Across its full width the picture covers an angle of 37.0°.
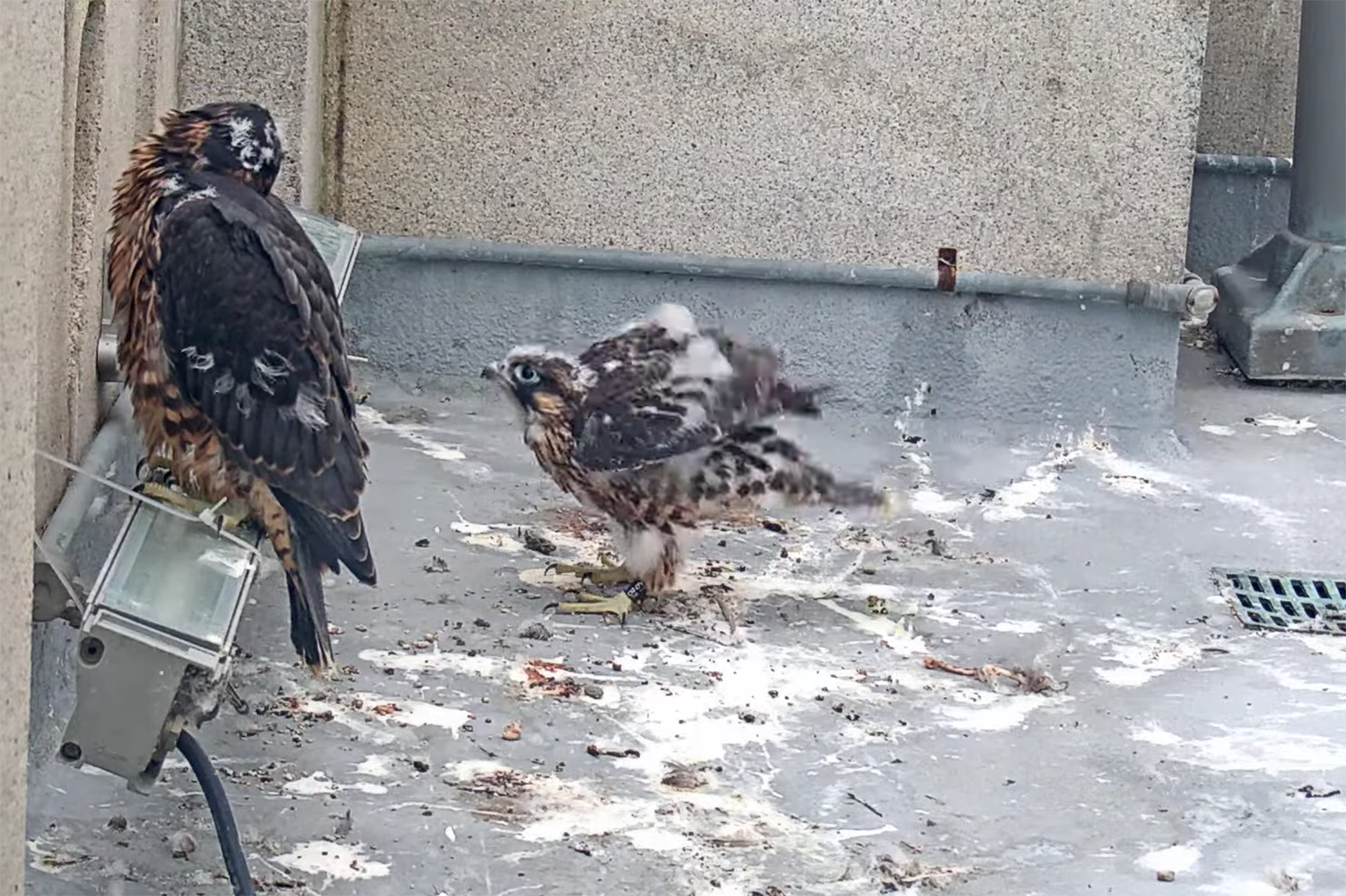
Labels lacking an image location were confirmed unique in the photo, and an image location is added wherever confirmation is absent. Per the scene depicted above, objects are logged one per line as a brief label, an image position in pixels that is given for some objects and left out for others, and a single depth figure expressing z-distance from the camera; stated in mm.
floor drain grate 5074
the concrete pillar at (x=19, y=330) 2318
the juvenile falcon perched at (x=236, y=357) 3764
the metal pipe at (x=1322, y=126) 7316
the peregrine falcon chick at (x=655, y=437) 4750
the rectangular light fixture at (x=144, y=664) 2963
